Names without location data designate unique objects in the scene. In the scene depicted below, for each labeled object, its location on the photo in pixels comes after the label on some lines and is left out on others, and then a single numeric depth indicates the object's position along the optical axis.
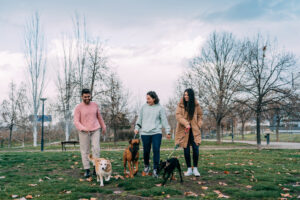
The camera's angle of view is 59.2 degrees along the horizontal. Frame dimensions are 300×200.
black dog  5.52
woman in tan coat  6.25
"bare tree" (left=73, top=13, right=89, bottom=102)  28.71
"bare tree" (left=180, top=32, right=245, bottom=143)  25.14
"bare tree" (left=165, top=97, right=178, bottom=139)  41.00
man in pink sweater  6.29
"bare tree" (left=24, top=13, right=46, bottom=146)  29.67
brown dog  5.97
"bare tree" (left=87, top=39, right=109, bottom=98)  27.25
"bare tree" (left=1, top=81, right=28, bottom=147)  32.24
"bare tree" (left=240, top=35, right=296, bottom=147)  17.92
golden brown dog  5.55
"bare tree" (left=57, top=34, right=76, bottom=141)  27.80
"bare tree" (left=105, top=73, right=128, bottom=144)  25.88
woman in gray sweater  6.19
